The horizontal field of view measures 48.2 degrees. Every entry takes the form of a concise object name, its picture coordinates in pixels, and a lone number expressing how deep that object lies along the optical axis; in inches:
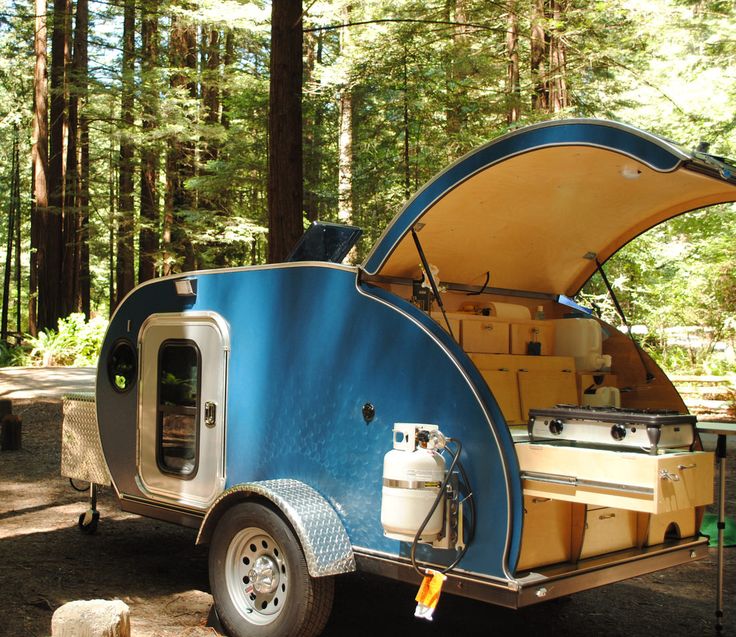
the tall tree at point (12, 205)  1353.3
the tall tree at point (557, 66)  578.6
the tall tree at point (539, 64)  563.8
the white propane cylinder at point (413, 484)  151.6
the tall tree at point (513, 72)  566.3
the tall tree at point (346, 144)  659.4
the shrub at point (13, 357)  802.2
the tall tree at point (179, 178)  799.1
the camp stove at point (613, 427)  146.6
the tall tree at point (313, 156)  766.2
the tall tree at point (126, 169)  807.1
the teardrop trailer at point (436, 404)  150.3
